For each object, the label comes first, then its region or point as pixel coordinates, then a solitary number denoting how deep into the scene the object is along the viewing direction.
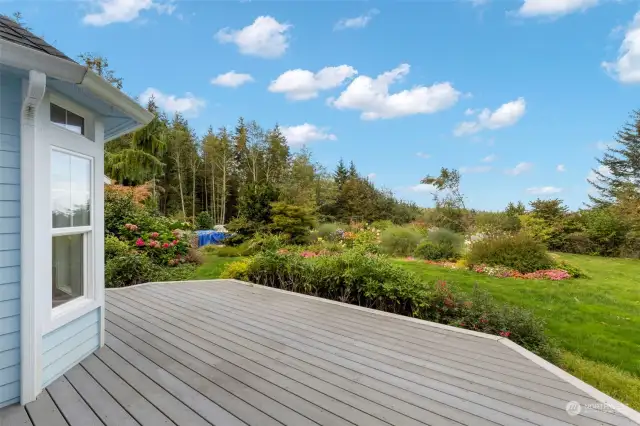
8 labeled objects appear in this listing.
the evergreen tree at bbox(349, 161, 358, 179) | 23.91
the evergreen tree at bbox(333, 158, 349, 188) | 22.49
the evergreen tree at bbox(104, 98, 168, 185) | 13.74
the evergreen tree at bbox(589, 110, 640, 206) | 21.12
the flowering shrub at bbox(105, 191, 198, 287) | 6.32
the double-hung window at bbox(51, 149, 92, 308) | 2.26
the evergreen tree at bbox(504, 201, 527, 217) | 13.57
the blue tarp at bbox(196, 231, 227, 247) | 12.52
